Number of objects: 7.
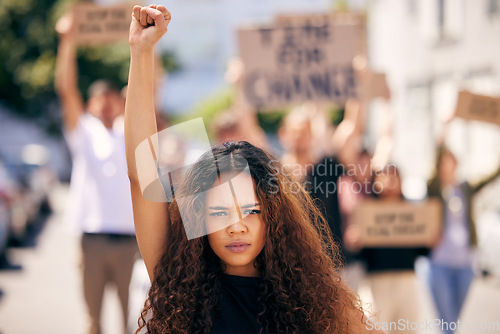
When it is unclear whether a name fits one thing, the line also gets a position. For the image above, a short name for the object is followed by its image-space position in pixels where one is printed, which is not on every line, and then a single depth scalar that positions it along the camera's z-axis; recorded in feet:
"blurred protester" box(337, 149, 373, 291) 24.58
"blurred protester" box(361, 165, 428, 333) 23.53
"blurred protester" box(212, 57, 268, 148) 23.34
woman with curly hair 10.25
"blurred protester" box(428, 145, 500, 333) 24.95
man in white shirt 22.90
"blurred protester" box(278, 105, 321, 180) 23.94
